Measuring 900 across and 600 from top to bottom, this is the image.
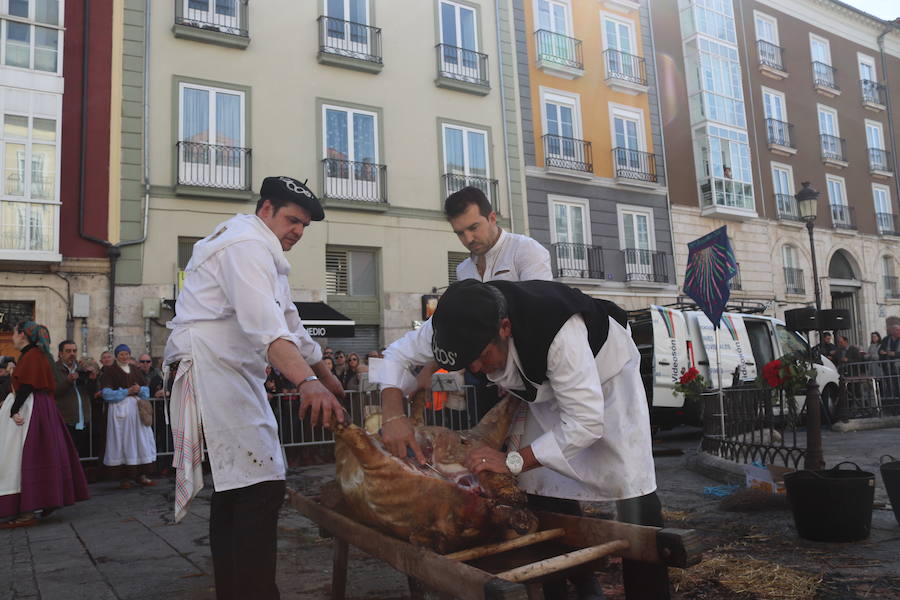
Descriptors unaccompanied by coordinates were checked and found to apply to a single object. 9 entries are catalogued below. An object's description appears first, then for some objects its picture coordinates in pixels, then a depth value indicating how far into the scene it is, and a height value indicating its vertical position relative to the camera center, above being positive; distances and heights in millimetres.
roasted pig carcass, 2465 -408
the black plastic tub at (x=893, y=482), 4945 -830
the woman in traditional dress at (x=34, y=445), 6594 -382
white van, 11156 +462
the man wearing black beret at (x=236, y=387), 2697 +43
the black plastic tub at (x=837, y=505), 4625 -916
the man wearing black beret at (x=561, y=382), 2412 +4
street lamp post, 6738 -603
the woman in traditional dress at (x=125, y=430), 9328 -385
